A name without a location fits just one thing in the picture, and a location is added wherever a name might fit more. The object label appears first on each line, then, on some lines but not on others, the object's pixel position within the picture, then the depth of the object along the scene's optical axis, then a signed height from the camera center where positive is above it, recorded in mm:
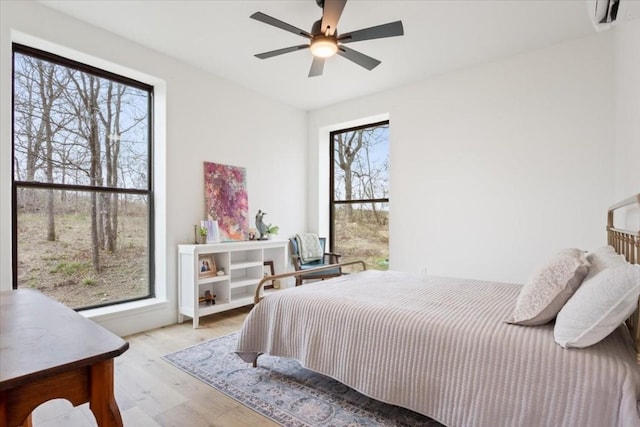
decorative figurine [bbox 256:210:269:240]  4348 -201
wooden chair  4223 -707
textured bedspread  1286 -667
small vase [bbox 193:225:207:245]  3734 -268
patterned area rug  1892 -1130
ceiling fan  2255 +1218
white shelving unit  3496 -695
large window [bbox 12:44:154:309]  2822 +273
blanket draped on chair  4609 -495
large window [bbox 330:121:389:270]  4820 +237
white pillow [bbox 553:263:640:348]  1271 -374
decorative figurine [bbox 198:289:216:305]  3752 -942
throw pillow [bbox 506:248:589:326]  1568 -378
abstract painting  3934 +149
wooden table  762 -347
